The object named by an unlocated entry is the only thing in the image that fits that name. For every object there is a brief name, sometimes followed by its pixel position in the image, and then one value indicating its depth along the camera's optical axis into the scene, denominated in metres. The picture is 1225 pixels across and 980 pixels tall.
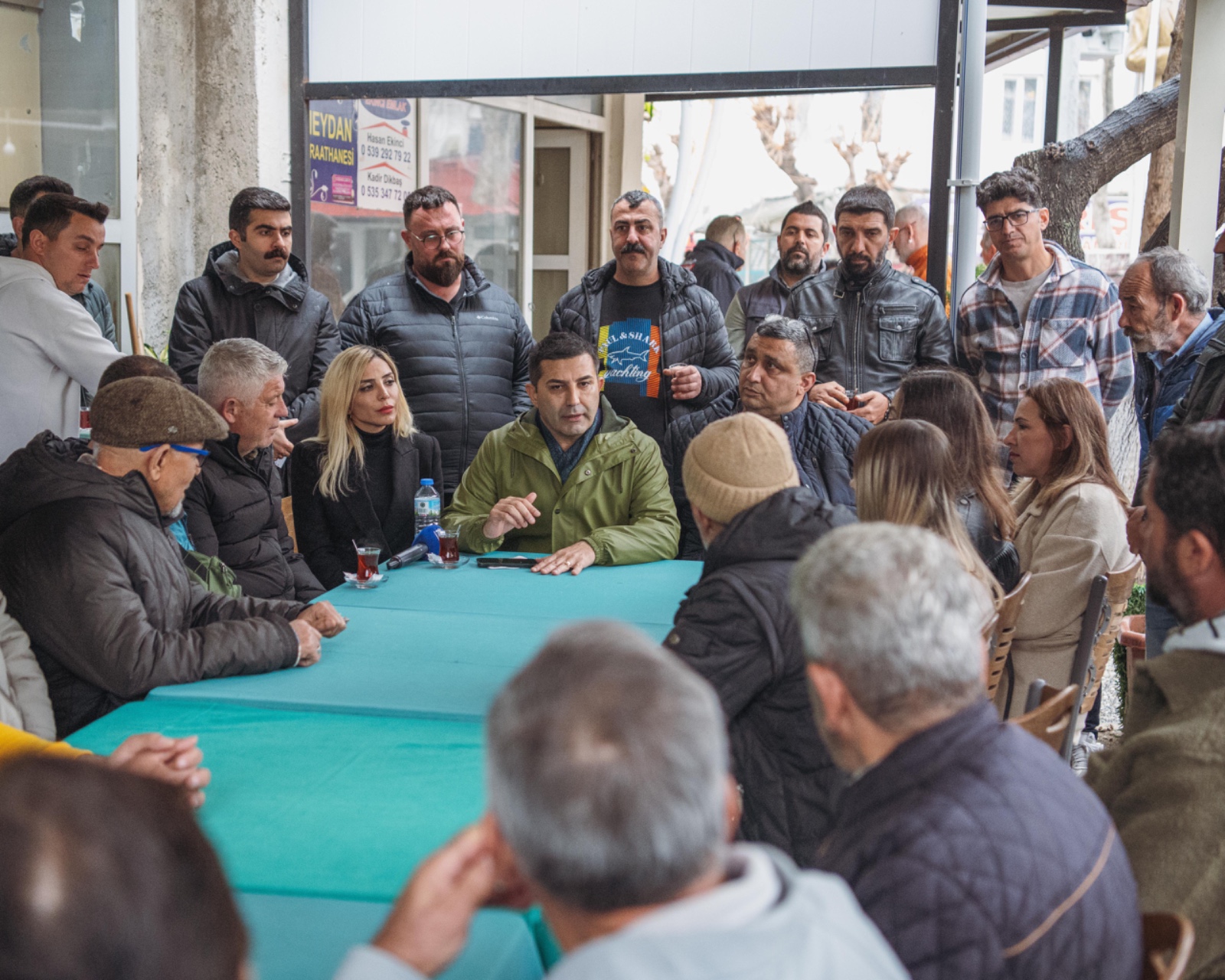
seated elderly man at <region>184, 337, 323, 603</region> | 3.88
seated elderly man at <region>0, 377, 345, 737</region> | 2.58
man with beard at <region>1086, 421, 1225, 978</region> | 1.58
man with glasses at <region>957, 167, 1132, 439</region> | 4.61
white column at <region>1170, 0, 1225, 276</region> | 5.44
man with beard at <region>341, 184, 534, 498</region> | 5.00
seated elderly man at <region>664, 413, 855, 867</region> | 2.23
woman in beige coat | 3.31
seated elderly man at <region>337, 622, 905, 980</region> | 0.99
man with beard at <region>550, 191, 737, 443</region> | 5.00
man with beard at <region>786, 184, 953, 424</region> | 4.98
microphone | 4.10
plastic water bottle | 4.29
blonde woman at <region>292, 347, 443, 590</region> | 4.34
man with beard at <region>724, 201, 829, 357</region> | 6.26
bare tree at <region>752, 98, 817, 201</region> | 26.33
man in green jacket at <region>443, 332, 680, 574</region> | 4.18
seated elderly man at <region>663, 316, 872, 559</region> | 4.37
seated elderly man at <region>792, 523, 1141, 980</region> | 1.34
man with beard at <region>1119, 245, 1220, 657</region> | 4.29
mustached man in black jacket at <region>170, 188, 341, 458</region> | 4.90
